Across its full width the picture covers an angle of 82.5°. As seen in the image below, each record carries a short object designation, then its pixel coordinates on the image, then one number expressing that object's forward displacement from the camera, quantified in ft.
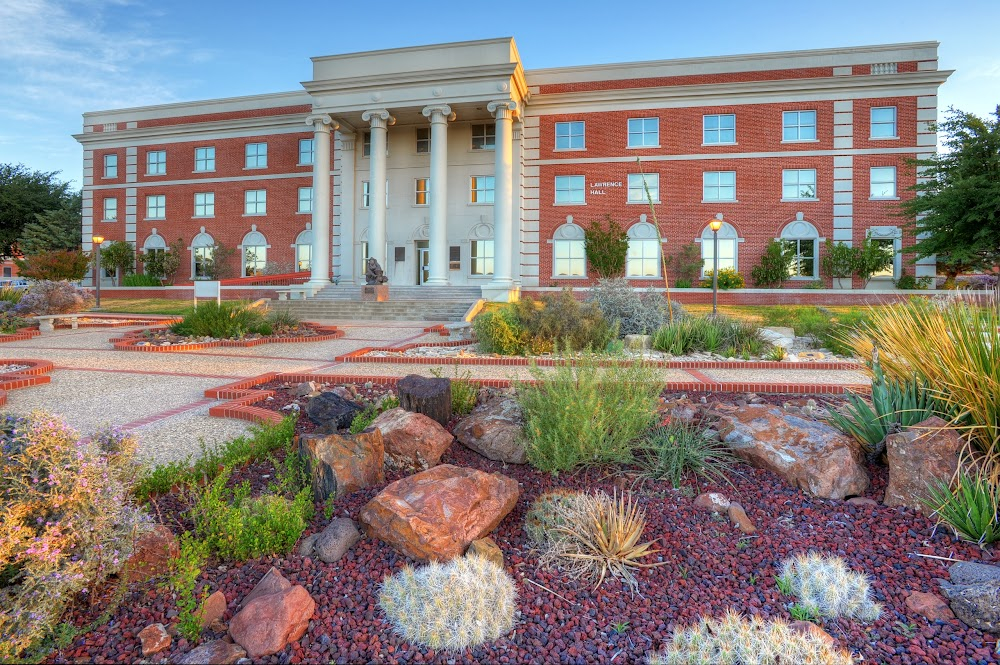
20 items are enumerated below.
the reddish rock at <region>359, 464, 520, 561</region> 10.64
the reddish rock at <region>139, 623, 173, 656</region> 8.25
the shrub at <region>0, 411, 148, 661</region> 7.78
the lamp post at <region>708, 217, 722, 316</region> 57.62
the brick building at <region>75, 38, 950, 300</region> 82.28
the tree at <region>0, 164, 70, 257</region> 136.87
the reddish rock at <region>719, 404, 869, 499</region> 13.20
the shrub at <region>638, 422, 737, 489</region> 13.79
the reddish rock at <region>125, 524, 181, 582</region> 9.62
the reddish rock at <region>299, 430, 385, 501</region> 12.86
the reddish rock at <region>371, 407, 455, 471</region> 14.57
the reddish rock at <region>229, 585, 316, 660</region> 8.46
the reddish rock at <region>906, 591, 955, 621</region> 9.27
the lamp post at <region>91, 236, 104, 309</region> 77.43
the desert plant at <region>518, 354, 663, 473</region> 13.44
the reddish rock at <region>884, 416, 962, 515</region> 12.10
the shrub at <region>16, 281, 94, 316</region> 60.18
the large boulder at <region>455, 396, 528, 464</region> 14.98
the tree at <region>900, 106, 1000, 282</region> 62.54
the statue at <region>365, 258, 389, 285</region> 74.79
